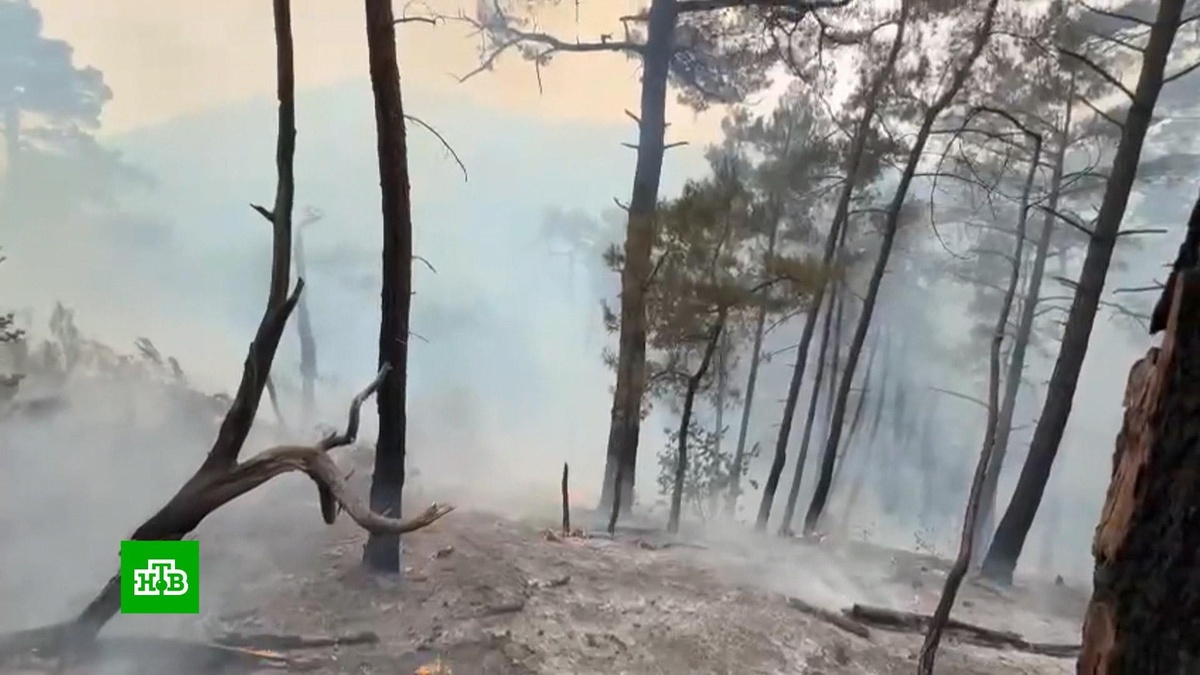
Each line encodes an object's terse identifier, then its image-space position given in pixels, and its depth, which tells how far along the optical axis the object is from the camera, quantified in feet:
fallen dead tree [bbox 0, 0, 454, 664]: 6.66
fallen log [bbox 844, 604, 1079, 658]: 9.20
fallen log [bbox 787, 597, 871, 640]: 8.78
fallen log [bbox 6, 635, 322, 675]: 6.52
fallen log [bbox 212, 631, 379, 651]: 7.03
